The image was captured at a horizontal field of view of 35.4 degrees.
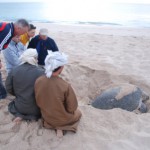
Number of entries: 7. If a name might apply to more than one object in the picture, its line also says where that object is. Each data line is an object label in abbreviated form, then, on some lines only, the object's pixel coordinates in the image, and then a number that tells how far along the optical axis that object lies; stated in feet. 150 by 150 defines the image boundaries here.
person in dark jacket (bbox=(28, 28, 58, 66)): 13.80
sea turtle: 12.25
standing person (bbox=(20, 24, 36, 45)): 13.13
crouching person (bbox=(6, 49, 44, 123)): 9.46
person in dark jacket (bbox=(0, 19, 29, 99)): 10.21
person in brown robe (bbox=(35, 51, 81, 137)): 8.40
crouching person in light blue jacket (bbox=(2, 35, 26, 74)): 12.42
